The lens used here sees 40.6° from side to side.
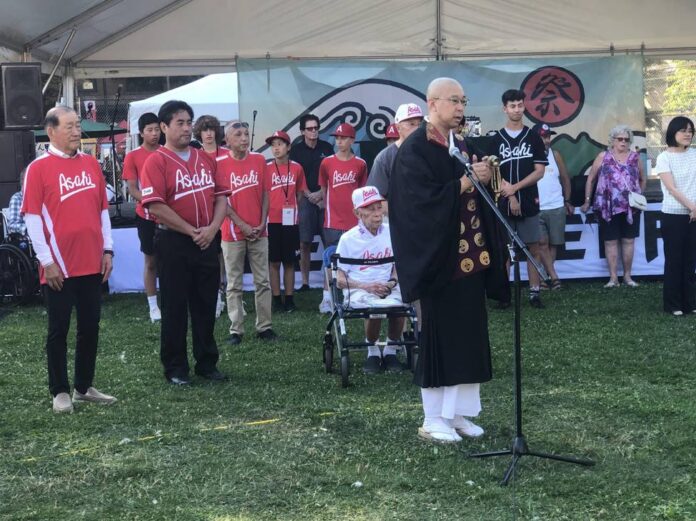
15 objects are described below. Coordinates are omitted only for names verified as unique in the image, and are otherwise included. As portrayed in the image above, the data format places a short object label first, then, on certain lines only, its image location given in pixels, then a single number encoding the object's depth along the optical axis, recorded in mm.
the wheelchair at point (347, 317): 6802
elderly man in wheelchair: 7050
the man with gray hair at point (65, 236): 6023
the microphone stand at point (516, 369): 4391
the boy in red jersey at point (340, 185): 10211
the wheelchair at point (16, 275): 11250
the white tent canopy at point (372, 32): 12531
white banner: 12070
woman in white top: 9125
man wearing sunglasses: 11422
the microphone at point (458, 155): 4648
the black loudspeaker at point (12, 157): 11766
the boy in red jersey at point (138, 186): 9648
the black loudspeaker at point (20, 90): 10992
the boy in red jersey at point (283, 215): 10453
